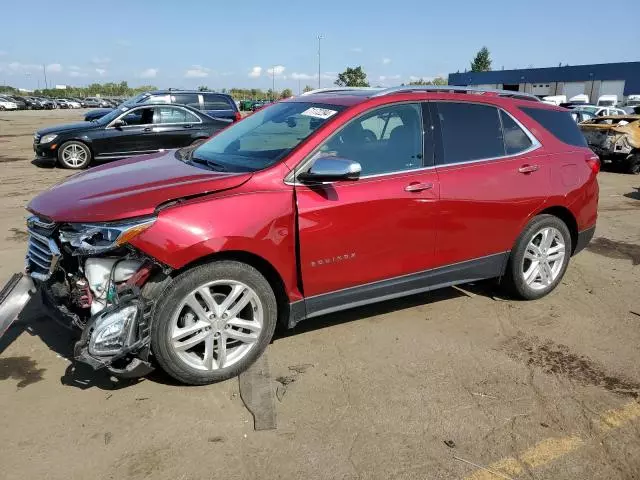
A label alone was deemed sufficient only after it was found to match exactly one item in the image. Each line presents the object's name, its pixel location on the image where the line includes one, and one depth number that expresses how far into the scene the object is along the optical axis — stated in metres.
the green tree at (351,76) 82.19
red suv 3.18
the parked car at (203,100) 15.28
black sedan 12.69
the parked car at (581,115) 19.17
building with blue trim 55.72
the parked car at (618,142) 14.16
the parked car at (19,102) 67.71
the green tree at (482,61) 113.81
